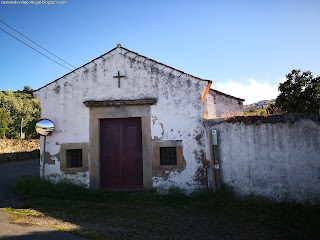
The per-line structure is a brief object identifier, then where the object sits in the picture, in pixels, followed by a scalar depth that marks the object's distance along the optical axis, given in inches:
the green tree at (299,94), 436.1
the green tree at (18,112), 1248.8
